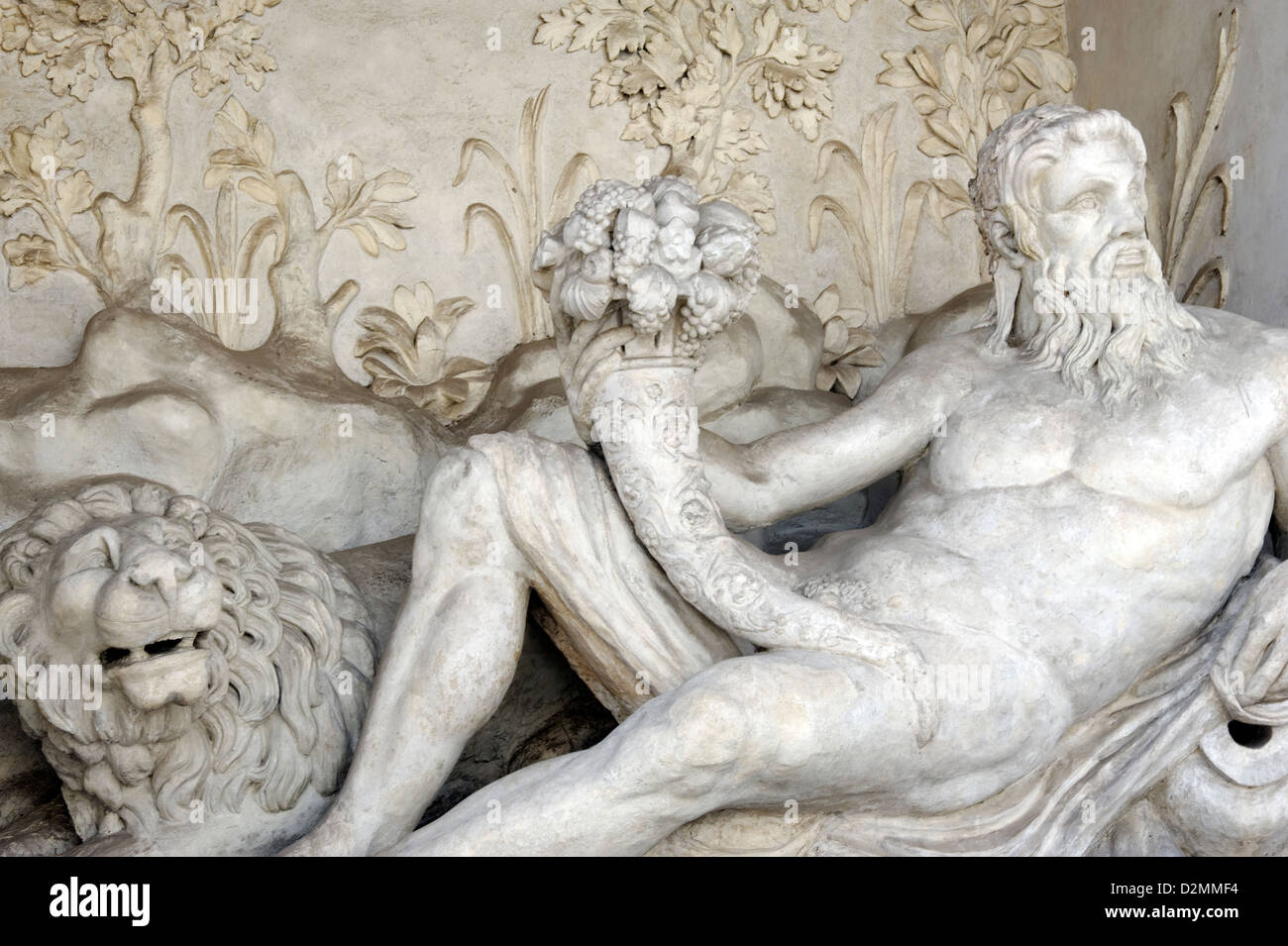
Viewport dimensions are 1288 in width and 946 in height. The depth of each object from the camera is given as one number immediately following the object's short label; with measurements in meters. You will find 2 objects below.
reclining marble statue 2.78
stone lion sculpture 2.69
